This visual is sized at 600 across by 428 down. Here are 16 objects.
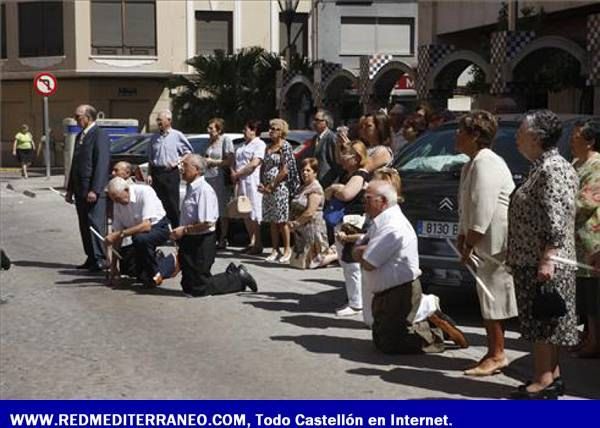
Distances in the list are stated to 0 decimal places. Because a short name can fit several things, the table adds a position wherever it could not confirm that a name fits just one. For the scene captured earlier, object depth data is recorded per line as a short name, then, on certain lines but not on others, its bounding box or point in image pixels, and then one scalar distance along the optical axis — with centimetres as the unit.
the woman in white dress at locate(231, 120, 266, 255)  1304
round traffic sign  2732
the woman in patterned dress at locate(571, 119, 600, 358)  723
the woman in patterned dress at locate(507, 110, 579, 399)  607
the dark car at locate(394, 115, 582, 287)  871
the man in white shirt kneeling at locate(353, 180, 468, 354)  765
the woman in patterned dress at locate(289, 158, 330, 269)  1147
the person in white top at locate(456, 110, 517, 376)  688
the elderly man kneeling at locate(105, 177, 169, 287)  1050
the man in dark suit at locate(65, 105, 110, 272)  1184
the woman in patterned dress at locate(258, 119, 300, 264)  1255
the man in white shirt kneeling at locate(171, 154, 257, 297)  1009
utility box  2633
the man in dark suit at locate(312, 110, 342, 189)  1160
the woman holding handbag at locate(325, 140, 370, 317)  914
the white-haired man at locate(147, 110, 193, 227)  1279
